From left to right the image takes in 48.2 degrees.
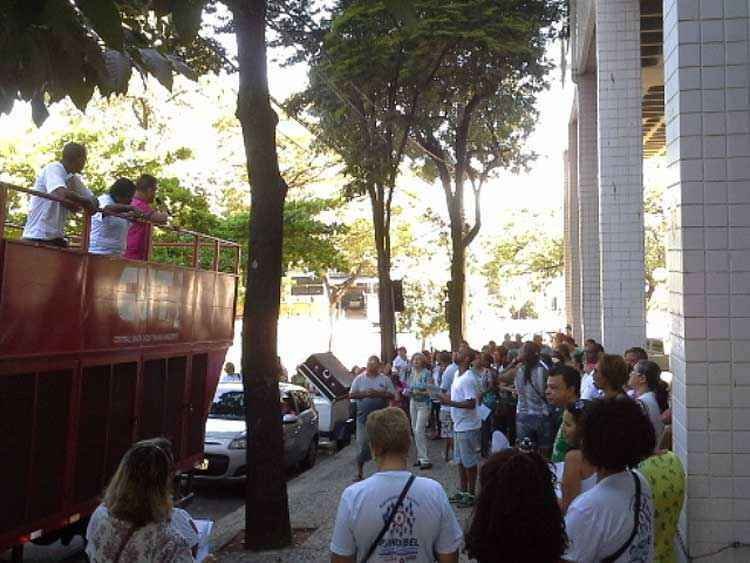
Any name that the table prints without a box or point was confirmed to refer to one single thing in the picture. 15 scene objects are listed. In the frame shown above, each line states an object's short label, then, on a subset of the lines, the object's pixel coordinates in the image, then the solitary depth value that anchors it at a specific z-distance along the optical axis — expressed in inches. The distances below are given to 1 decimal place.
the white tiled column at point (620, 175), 476.4
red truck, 236.2
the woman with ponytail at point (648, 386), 232.3
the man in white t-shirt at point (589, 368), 323.3
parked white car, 480.7
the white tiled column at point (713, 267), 203.0
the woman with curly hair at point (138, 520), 147.1
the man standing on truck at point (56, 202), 261.9
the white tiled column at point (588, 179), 710.4
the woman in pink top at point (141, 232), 329.4
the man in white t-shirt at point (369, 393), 480.4
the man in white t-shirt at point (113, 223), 301.6
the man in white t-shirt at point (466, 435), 391.2
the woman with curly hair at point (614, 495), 136.6
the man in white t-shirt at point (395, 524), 141.3
